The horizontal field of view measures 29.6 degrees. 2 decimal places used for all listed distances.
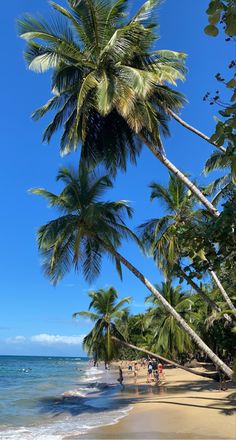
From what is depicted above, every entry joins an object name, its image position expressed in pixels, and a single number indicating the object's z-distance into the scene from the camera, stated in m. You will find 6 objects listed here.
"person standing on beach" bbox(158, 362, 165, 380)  32.88
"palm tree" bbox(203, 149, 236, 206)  19.99
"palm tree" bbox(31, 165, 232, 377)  17.48
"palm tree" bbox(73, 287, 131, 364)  25.31
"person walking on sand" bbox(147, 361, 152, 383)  33.59
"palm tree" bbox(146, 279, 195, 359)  34.41
